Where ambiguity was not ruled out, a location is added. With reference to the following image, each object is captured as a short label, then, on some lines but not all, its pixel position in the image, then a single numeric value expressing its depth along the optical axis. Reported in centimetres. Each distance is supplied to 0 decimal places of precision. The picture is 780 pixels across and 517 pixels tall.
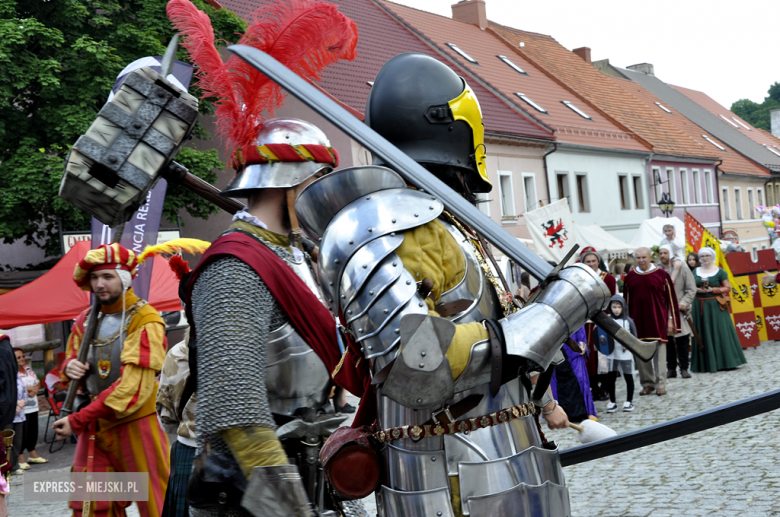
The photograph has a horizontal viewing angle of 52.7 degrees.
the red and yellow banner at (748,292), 1423
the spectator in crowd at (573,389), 867
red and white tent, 1073
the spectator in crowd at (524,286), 1066
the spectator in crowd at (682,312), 1140
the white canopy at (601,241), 2153
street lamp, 2230
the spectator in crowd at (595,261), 904
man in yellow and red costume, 461
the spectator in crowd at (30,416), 955
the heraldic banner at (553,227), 1445
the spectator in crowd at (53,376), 1034
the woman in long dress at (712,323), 1180
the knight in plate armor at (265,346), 238
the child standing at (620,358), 916
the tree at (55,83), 1534
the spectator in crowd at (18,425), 884
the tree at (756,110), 7988
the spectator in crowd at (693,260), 1330
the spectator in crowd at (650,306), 1020
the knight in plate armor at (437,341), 195
